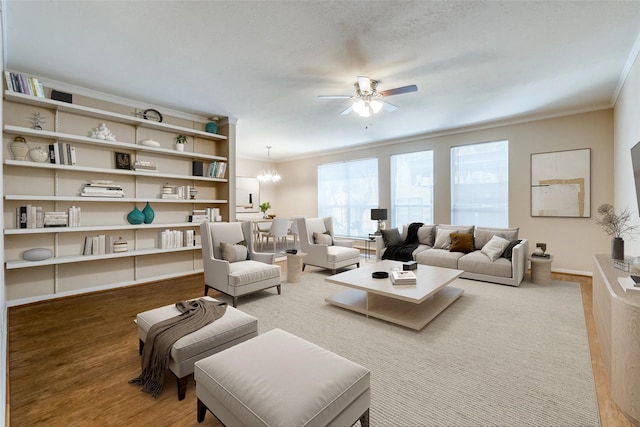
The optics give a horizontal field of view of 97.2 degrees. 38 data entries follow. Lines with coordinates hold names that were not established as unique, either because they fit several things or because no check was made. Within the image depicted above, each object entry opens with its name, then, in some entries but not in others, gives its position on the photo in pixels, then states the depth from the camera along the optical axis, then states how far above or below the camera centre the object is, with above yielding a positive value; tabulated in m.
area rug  1.66 -1.17
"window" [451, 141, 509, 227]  5.44 +0.52
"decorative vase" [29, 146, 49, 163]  3.54 +0.71
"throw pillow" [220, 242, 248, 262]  3.72 -0.56
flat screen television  2.33 +0.39
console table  1.55 -0.81
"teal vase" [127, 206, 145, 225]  4.40 -0.10
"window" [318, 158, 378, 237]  7.55 +0.45
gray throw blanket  1.85 -0.88
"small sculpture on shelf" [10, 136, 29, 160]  3.44 +0.77
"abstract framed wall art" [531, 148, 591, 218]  4.64 +0.44
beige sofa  4.12 -0.70
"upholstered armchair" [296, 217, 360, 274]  4.80 -0.69
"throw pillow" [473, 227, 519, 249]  4.58 -0.40
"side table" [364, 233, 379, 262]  6.38 -0.97
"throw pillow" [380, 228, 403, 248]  5.45 -0.54
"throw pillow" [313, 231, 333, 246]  5.04 -0.52
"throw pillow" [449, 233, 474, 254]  4.77 -0.56
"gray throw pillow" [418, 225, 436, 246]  5.45 -0.49
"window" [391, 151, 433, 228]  6.45 +0.53
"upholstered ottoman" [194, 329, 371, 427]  1.15 -0.79
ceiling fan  3.32 +1.40
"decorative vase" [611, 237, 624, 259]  2.74 -0.38
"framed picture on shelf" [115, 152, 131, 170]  4.29 +0.77
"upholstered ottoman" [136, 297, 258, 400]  1.82 -0.89
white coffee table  2.79 -1.05
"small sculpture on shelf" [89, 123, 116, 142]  4.04 +1.12
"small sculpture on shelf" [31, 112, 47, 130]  3.63 +1.17
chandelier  7.96 +0.96
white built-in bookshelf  3.51 +0.29
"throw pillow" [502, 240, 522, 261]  4.33 -0.61
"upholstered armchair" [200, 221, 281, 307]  3.40 -0.70
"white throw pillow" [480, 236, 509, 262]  4.30 -0.58
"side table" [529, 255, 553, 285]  4.11 -0.89
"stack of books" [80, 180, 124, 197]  3.98 +0.31
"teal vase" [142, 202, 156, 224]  4.54 -0.06
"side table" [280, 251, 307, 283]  4.38 -0.90
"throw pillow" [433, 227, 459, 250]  5.06 -0.52
